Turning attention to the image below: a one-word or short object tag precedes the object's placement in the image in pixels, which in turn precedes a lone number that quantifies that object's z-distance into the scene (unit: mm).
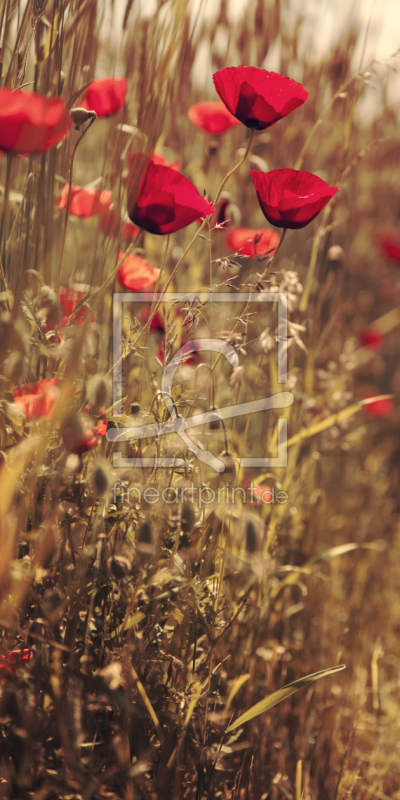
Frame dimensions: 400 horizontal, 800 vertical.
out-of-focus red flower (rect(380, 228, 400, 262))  1676
